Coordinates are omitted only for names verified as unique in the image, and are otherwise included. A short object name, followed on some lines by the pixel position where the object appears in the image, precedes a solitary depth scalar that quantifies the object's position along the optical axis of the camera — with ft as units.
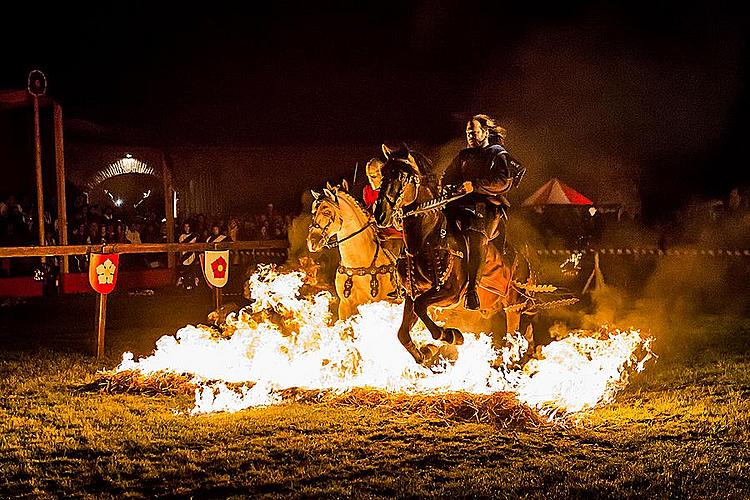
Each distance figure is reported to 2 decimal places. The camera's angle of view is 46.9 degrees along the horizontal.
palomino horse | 29.86
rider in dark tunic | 25.50
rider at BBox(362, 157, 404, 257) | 27.76
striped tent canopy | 67.87
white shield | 38.06
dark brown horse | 25.21
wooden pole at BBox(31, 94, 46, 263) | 57.12
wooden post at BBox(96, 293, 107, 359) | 34.55
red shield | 33.55
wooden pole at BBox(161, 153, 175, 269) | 67.23
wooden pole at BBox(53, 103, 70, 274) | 58.44
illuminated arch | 79.66
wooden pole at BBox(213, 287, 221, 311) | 38.81
